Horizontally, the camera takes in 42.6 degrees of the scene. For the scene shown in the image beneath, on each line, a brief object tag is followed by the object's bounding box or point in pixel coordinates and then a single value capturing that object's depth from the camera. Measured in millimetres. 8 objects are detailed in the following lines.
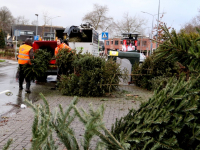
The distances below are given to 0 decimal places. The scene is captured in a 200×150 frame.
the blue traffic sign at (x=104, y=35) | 22627
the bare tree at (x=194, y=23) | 42062
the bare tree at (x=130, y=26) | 61844
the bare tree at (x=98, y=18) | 55719
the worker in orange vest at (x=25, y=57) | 9344
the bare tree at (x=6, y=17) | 75625
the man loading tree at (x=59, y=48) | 9773
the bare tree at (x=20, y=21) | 83044
